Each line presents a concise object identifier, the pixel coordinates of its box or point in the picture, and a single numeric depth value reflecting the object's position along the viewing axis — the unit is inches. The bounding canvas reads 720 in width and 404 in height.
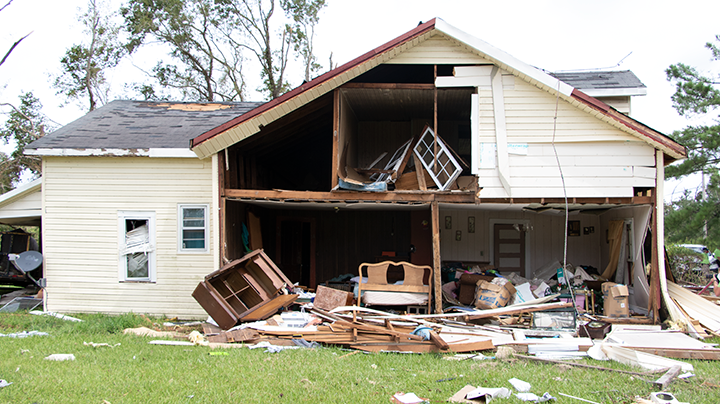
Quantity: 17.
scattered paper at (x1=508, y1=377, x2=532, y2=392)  203.2
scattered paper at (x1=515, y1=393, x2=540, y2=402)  190.9
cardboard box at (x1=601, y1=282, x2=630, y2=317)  365.7
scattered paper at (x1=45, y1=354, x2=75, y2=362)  245.1
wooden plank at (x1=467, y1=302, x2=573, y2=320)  344.8
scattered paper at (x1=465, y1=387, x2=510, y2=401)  191.3
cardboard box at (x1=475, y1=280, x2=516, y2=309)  370.9
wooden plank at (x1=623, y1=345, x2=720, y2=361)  272.2
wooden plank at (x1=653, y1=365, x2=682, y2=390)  209.0
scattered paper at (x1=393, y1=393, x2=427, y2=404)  189.2
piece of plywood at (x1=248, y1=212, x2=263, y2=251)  456.3
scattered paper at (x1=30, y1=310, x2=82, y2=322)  365.4
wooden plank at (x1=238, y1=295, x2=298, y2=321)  332.5
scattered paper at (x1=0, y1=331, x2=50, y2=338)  303.4
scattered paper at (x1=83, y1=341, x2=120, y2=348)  276.2
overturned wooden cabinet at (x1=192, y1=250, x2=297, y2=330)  325.1
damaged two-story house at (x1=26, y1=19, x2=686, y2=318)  364.2
